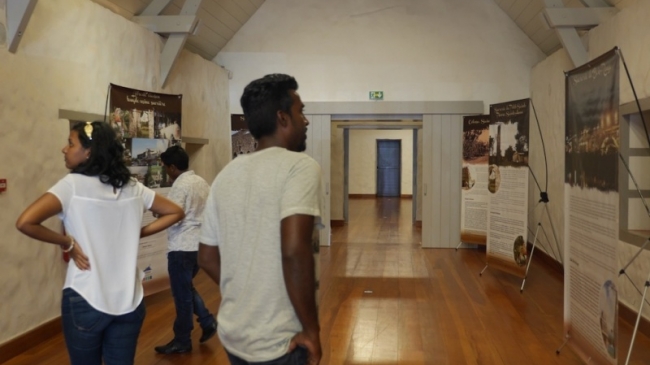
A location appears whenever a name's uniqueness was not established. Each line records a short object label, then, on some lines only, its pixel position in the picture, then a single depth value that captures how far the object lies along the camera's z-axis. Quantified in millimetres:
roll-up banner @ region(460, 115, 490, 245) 9250
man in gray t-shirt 1586
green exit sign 10086
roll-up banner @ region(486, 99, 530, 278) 6805
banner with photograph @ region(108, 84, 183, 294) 5766
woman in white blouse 2250
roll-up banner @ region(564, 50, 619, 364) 3543
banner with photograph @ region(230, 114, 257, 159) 9859
